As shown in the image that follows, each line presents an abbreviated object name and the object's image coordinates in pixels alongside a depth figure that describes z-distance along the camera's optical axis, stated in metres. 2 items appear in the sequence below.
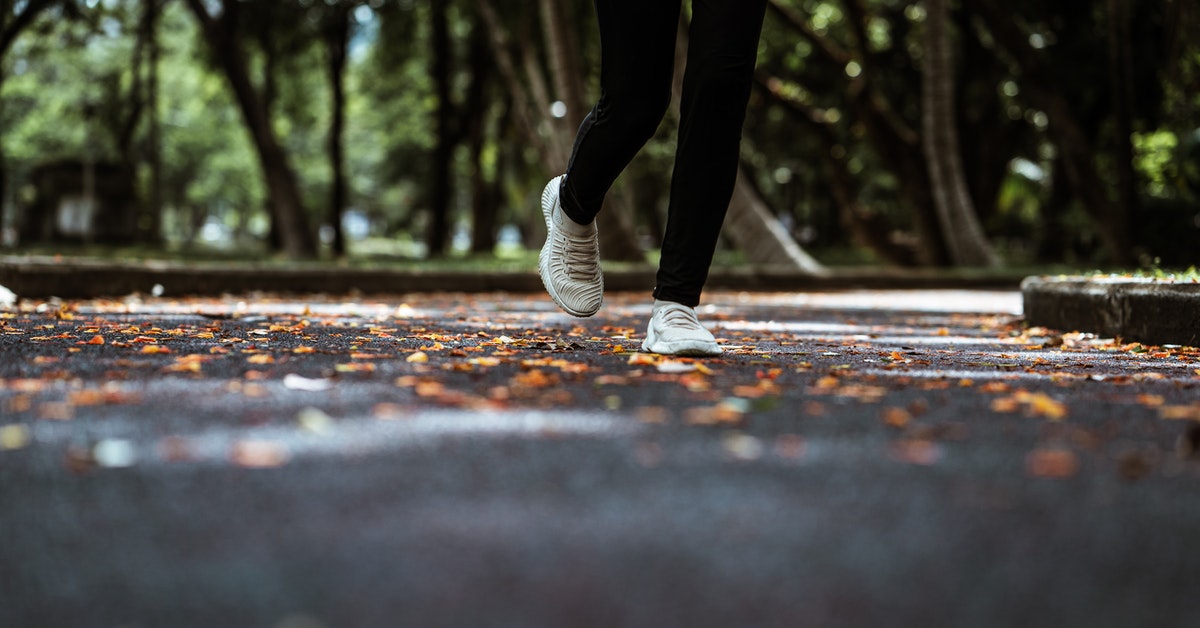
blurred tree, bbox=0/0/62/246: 18.86
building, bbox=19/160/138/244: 24.00
